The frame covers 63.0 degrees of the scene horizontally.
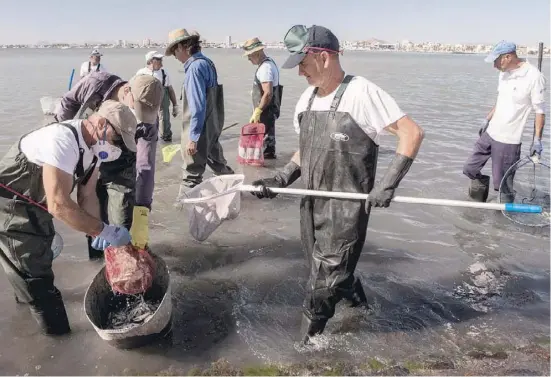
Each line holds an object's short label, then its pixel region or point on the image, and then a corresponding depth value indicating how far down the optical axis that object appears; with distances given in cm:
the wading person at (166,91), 916
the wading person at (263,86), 777
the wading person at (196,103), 546
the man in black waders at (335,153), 287
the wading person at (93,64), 1030
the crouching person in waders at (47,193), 274
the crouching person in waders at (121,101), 403
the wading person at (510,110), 566
